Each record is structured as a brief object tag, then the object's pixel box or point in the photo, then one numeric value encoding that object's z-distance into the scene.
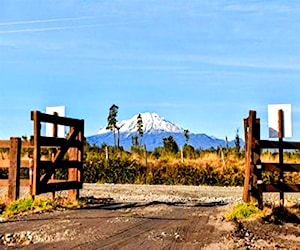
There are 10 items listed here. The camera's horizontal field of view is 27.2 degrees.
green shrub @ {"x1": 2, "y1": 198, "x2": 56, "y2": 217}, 13.21
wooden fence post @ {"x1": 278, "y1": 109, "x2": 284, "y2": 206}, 14.63
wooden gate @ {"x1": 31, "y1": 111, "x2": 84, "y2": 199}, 14.10
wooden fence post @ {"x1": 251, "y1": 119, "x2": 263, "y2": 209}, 13.45
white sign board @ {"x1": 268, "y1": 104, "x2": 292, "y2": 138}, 14.73
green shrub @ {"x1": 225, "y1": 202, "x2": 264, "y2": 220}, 11.92
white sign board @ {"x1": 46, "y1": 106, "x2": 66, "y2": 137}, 16.02
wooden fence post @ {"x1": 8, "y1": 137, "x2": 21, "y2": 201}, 14.52
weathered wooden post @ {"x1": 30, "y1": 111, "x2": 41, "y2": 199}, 14.05
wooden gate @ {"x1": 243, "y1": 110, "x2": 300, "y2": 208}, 13.48
